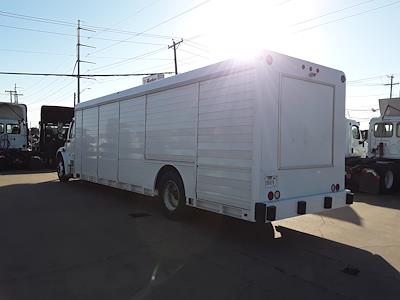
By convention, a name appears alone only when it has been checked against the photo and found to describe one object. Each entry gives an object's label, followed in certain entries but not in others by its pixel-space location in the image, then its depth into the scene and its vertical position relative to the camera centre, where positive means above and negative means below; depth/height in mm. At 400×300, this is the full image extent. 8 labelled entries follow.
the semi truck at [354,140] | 18812 +250
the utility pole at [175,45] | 35844 +8527
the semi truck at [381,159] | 14406 -514
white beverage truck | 6648 +94
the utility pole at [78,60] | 42656 +8845
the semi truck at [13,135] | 24016 +339
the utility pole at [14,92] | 106938 +12162
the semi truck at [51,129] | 25859 +776
